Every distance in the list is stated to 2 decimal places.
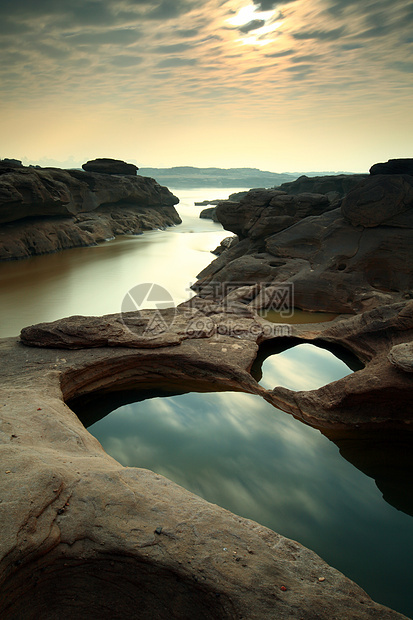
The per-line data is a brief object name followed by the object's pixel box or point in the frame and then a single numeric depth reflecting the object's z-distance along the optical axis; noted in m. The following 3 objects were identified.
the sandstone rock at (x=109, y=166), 33.62
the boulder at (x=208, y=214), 44.53
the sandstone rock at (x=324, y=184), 28.03
